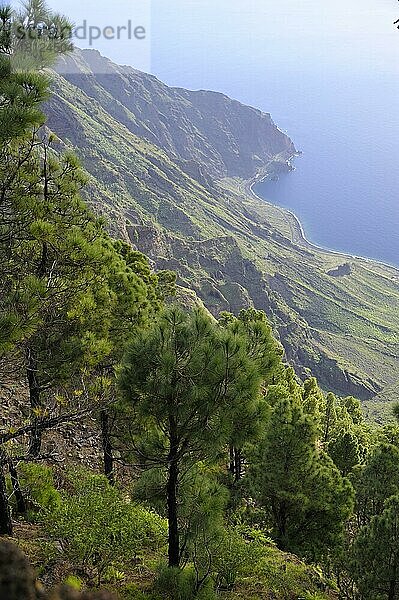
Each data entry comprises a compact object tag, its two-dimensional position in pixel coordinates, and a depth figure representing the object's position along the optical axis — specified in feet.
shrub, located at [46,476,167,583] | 27.20
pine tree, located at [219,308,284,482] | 27.32
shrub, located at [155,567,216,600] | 27.35
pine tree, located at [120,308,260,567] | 25.21
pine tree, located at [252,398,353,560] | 44.06
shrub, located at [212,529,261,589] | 31.63
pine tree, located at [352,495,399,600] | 36.91
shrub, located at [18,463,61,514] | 35.50
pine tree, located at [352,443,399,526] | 51.60
